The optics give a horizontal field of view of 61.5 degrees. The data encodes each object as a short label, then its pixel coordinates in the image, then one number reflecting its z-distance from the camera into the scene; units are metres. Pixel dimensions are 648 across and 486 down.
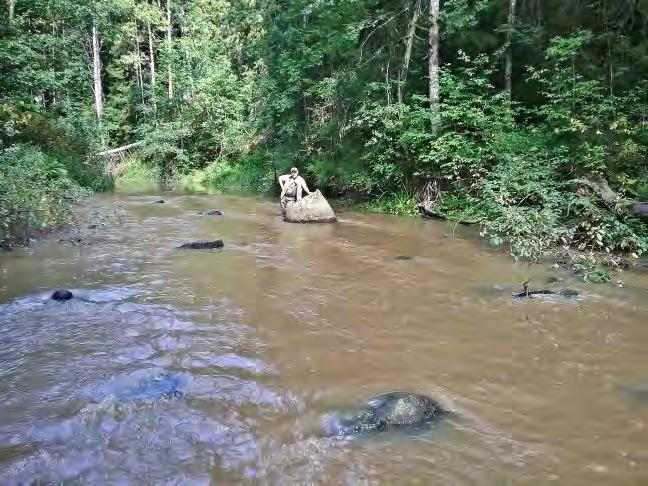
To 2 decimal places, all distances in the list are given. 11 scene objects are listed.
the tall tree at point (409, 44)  14.99
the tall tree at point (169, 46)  30.59
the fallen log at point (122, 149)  29.53
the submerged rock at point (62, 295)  6.71
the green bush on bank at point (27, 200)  9.09
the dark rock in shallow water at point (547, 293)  7.13
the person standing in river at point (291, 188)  14.72
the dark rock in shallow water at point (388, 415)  3.87
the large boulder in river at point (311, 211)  13.70
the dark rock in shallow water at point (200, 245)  10.09
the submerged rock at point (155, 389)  4.30
